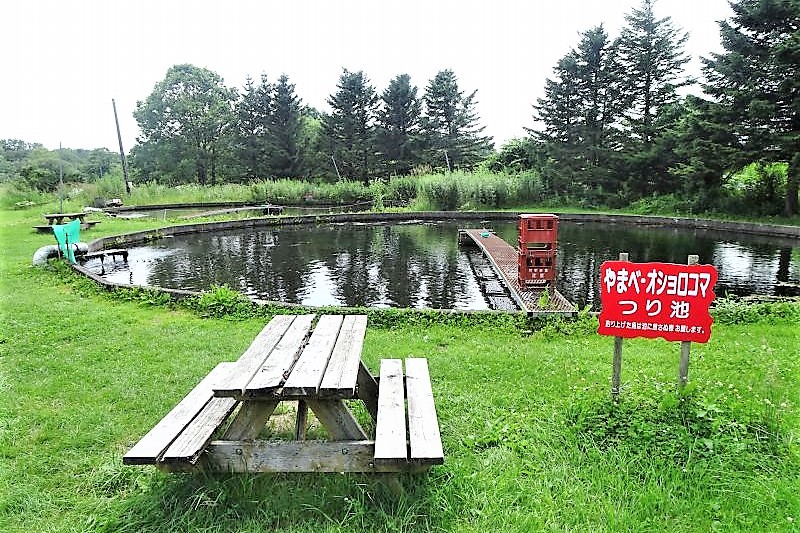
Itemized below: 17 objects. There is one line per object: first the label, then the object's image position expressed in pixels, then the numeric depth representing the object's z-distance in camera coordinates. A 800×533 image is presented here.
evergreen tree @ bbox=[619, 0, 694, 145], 20.52
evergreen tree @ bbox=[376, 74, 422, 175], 29.88
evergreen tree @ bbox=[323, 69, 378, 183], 30.23
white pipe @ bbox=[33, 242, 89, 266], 8.11
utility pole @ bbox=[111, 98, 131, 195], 23.05
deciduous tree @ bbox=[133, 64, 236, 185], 35.78
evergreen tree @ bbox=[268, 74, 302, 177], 32.16
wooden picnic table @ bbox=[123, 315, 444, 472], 1.93
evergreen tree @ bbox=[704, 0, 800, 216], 13.42
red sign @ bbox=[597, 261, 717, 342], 2.55
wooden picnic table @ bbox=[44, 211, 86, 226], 12.10
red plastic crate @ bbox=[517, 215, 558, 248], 6.64
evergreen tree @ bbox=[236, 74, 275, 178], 32.44
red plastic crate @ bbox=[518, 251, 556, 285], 6.77
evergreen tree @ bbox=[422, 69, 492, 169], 30.45
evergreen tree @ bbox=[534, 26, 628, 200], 21.23
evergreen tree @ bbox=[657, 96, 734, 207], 14.79
